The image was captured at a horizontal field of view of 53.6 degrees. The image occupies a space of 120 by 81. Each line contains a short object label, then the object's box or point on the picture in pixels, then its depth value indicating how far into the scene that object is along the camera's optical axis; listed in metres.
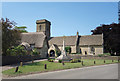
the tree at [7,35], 20.33
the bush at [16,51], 23.33
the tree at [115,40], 32.27
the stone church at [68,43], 40.31
